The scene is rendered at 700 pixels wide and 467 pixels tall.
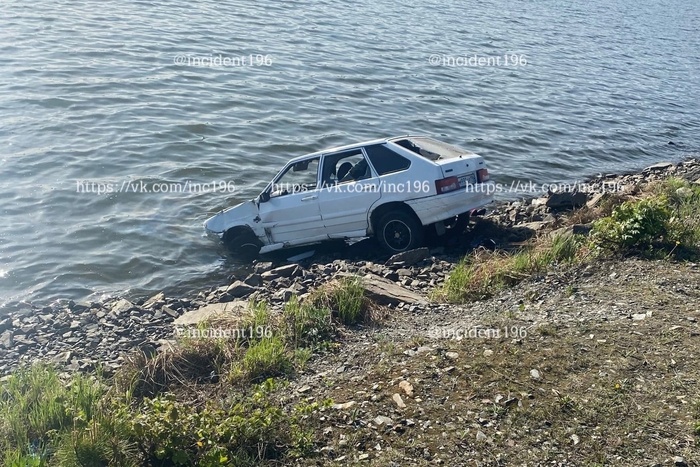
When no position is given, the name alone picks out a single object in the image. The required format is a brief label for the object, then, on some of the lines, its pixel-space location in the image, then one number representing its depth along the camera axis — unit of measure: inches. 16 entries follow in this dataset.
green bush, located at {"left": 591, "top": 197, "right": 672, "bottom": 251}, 378.9
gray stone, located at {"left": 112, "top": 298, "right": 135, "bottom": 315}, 419.8
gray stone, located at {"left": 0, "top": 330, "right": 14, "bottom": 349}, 385.4
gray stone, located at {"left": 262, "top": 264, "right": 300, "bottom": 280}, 476.1
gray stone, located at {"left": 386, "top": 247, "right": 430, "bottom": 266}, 462.9
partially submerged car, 475.5
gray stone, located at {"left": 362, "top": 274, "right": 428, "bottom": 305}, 361.1
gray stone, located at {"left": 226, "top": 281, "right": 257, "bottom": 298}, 449.7
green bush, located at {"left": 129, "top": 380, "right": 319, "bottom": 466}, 213.2
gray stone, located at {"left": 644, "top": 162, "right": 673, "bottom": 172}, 753.6
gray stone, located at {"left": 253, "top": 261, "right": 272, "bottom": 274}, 502.0
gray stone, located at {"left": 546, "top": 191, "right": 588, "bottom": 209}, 577.0
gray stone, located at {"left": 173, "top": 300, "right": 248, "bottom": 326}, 341.7
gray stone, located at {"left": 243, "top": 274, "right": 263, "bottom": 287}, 469.1
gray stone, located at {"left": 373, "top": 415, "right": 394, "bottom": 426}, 233.8
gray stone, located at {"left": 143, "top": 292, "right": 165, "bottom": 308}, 436.3
